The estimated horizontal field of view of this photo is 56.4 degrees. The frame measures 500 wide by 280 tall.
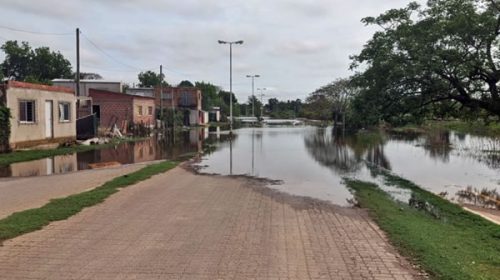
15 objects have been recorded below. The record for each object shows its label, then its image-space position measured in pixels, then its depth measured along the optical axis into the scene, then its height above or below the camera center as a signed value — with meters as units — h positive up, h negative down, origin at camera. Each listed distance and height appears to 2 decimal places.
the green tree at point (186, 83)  125.44 +10.19
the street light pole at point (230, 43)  54.59 +9.10
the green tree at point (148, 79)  99.94 +8.91
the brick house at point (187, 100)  74.46 +3.26
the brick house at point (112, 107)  44.65 +1.29
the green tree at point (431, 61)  16.62 +2.15
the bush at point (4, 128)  21.40 -0.35
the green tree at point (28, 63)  71.94 +8.98
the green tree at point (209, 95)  93.88 +5.59
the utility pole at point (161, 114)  54.83 +0.75
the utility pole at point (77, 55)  33.72 +4.73
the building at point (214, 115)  94.26 +1.11
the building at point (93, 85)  49.12 +4.04
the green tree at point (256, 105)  132.05 +4.50
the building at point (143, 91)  70.44 +4.52
